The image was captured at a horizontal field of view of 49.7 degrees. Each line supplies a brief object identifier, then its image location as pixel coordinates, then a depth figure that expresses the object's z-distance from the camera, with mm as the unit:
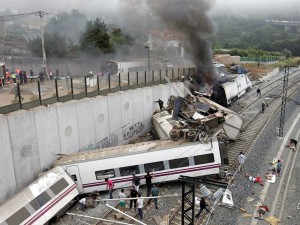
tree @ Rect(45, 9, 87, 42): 75406
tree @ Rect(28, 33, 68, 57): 51531
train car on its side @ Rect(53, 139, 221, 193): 17312
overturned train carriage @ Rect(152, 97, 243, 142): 19211
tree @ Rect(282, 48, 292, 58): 101431
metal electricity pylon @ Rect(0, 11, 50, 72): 31584
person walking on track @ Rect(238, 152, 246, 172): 19609
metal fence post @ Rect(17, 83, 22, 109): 16902
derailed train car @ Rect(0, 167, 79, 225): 13795
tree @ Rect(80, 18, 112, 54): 52406
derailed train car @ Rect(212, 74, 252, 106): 34281
